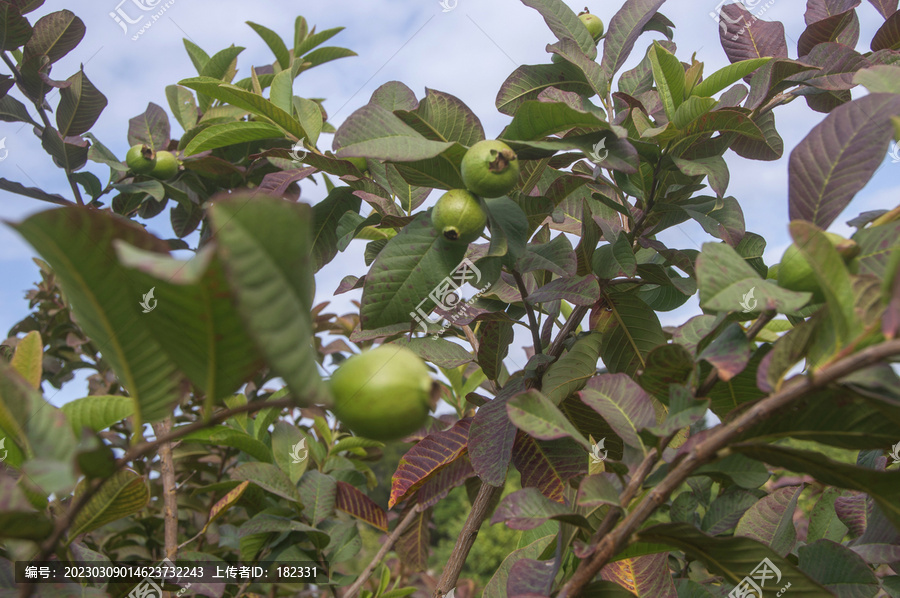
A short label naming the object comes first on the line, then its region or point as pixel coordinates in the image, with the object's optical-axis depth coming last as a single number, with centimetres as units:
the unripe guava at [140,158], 159
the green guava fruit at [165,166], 164
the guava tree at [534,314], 45
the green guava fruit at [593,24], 140
